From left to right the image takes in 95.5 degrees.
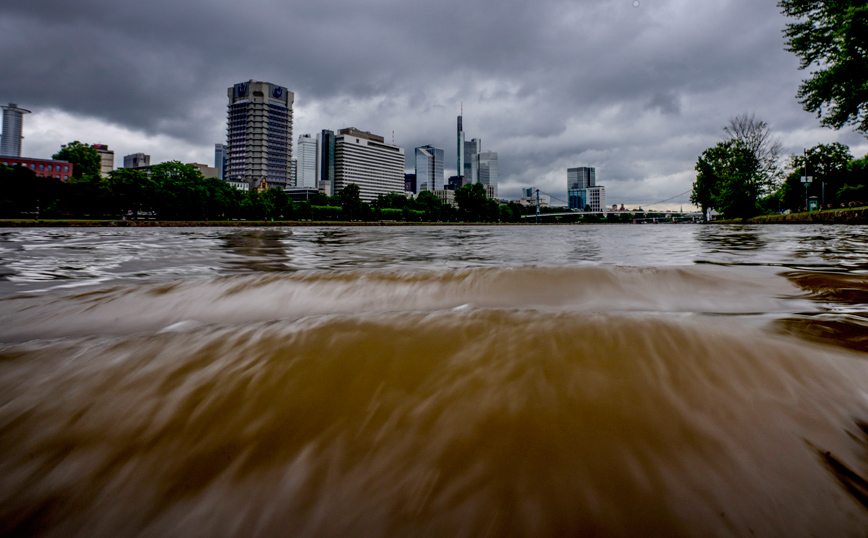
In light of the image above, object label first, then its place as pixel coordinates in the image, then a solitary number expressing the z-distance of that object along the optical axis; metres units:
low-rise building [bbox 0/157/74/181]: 90.50
